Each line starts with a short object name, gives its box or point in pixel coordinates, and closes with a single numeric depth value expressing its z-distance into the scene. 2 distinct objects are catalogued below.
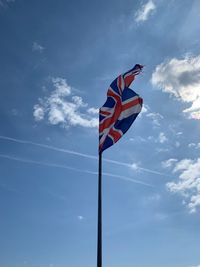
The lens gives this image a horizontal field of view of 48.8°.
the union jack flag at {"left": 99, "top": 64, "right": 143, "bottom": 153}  12.69
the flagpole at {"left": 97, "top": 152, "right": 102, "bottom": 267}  10.09
